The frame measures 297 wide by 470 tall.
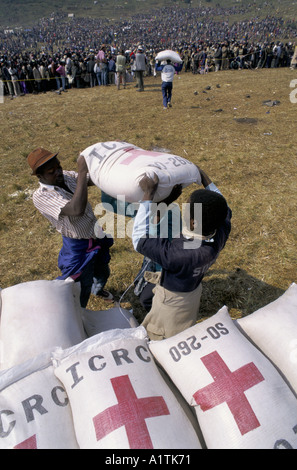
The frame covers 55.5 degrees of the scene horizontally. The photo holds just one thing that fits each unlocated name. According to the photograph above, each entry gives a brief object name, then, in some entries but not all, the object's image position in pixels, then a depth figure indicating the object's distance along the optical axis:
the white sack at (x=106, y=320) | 2.51
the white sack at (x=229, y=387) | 1.42
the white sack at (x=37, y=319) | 1.86
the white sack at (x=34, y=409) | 1.35
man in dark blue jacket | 1.66
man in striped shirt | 2.13
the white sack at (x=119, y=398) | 1.36
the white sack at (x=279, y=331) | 1.80
